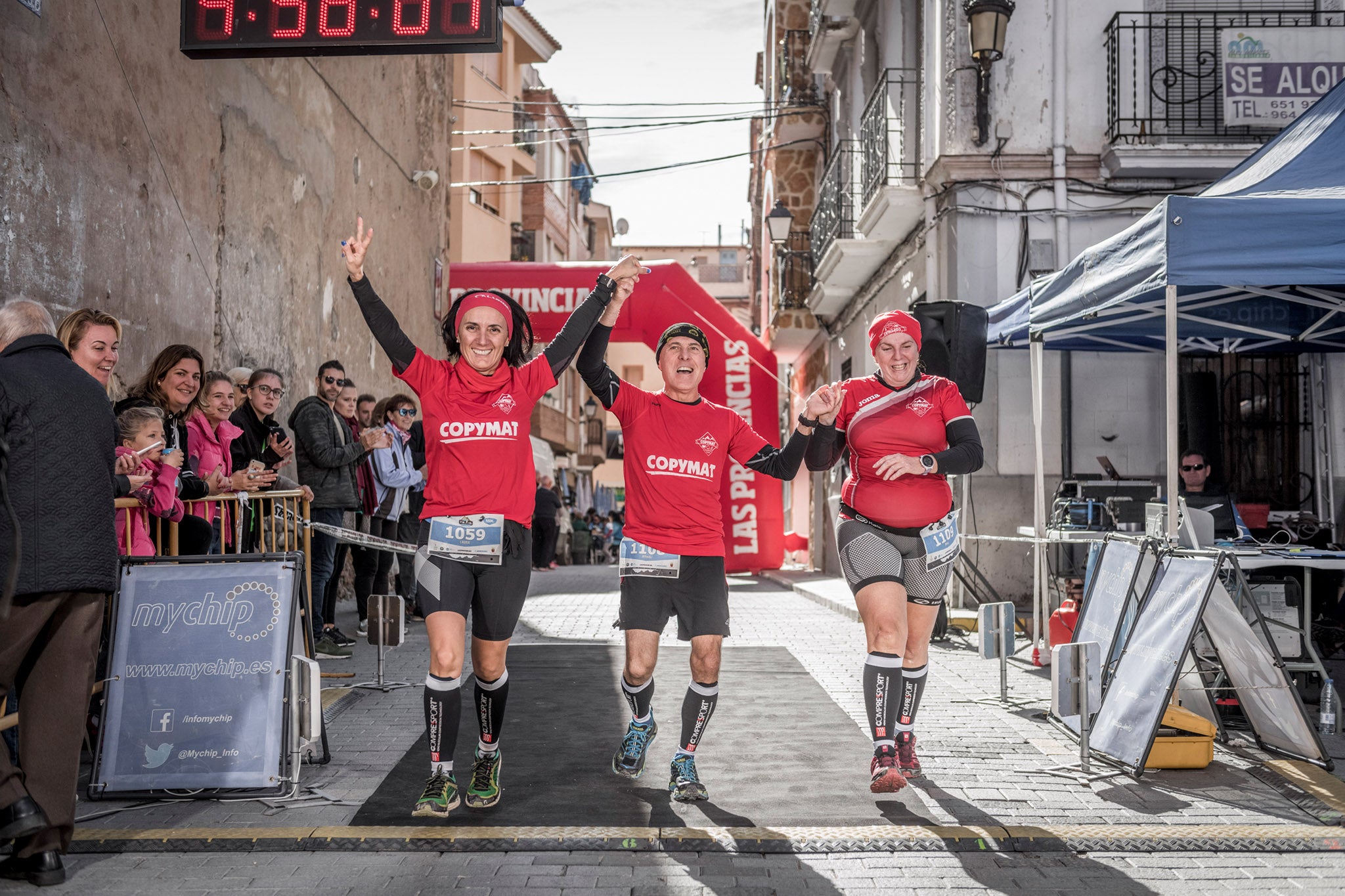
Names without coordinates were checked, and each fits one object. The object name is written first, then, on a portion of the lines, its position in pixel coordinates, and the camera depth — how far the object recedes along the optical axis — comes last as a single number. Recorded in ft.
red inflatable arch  57.11
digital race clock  26.00
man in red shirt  17.46
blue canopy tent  20.85
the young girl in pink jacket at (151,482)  19.60
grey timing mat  16.10
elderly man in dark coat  13.78
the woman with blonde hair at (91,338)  16.80
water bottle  21.72
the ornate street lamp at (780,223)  71.10
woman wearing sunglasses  36.01
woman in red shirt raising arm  15.88
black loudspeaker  33.19
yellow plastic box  18.80
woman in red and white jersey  17.84
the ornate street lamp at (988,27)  40.55
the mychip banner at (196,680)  16.69
